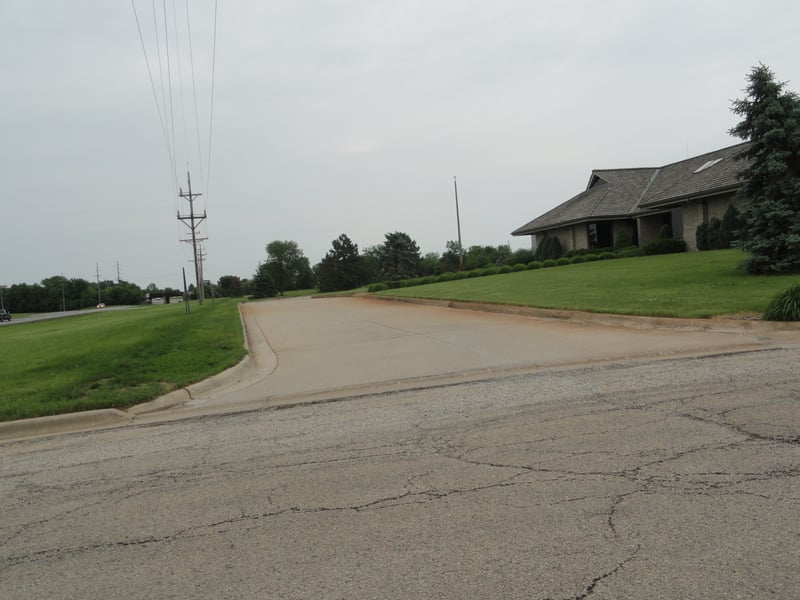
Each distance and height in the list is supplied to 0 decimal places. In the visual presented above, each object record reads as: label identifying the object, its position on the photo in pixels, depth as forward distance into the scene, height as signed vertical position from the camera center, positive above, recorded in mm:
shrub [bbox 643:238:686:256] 31500 +733
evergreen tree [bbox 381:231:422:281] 82062 +3476
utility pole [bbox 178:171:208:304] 54862 +7246
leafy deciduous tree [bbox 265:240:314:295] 149000 +7267
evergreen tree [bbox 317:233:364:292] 93188 +3199
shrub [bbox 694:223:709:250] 29109 +1023
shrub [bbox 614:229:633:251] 36781 +1484
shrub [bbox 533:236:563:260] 41625 +1527
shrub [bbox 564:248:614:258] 37281 +989
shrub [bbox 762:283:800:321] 9695 -965
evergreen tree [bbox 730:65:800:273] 16359 +2229
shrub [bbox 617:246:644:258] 33338 +646
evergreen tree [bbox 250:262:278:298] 100062 +1285
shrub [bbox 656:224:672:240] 33438 +1589
